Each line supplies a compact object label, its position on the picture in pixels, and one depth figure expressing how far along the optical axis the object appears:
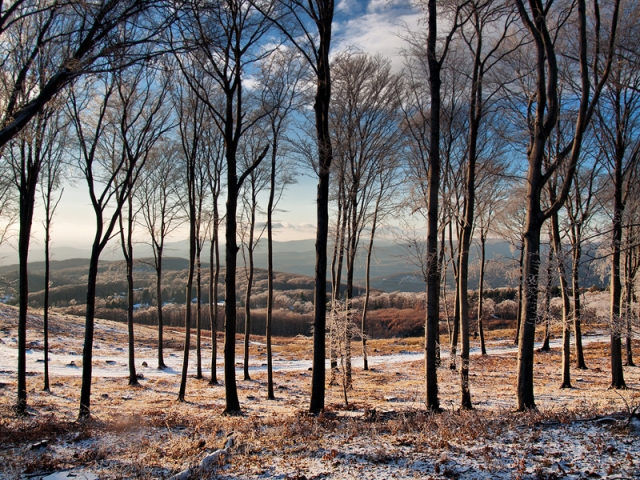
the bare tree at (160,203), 16.02
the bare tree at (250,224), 14.79
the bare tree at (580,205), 11.68
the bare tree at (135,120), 10.41
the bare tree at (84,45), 4.40
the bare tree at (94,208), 9.34
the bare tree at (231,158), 9.08
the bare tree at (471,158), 8.61
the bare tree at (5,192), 11.62
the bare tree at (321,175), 8.20
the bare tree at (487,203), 12.26
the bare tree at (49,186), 10.94
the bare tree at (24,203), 9.85
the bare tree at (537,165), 6.84
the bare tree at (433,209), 7.94
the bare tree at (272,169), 12.22
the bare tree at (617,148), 10.27
